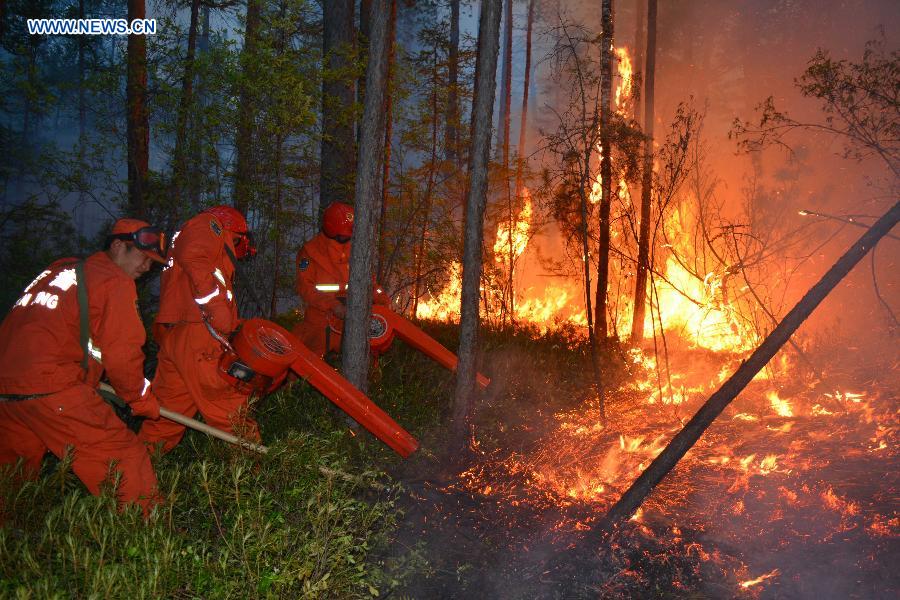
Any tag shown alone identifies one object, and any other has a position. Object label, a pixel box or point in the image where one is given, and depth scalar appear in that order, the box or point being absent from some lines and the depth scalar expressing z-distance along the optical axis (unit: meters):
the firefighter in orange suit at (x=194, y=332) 4.77
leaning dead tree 3.75
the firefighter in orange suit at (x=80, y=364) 3.44
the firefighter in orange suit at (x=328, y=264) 6.77
